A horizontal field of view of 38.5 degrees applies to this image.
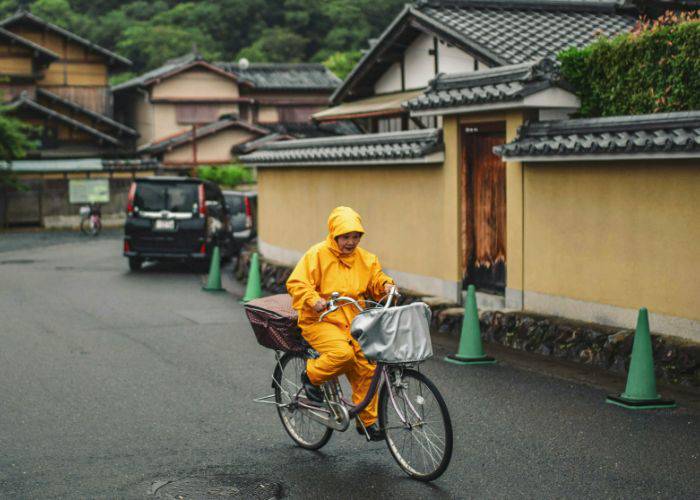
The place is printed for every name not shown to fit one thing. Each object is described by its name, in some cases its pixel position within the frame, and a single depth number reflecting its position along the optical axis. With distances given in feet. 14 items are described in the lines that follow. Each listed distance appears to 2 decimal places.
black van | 72.43
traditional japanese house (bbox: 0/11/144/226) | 137.18
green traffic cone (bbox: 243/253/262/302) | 54.49
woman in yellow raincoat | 22.20
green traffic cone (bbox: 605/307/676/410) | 28.99
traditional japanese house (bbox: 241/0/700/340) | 37.09
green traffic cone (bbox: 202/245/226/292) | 61.41
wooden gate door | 45.34
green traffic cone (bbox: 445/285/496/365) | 36.76
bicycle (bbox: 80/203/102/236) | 123.24
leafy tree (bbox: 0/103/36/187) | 122.31
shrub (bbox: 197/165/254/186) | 146.82
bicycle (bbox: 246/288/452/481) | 20.80
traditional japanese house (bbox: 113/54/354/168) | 159.53
